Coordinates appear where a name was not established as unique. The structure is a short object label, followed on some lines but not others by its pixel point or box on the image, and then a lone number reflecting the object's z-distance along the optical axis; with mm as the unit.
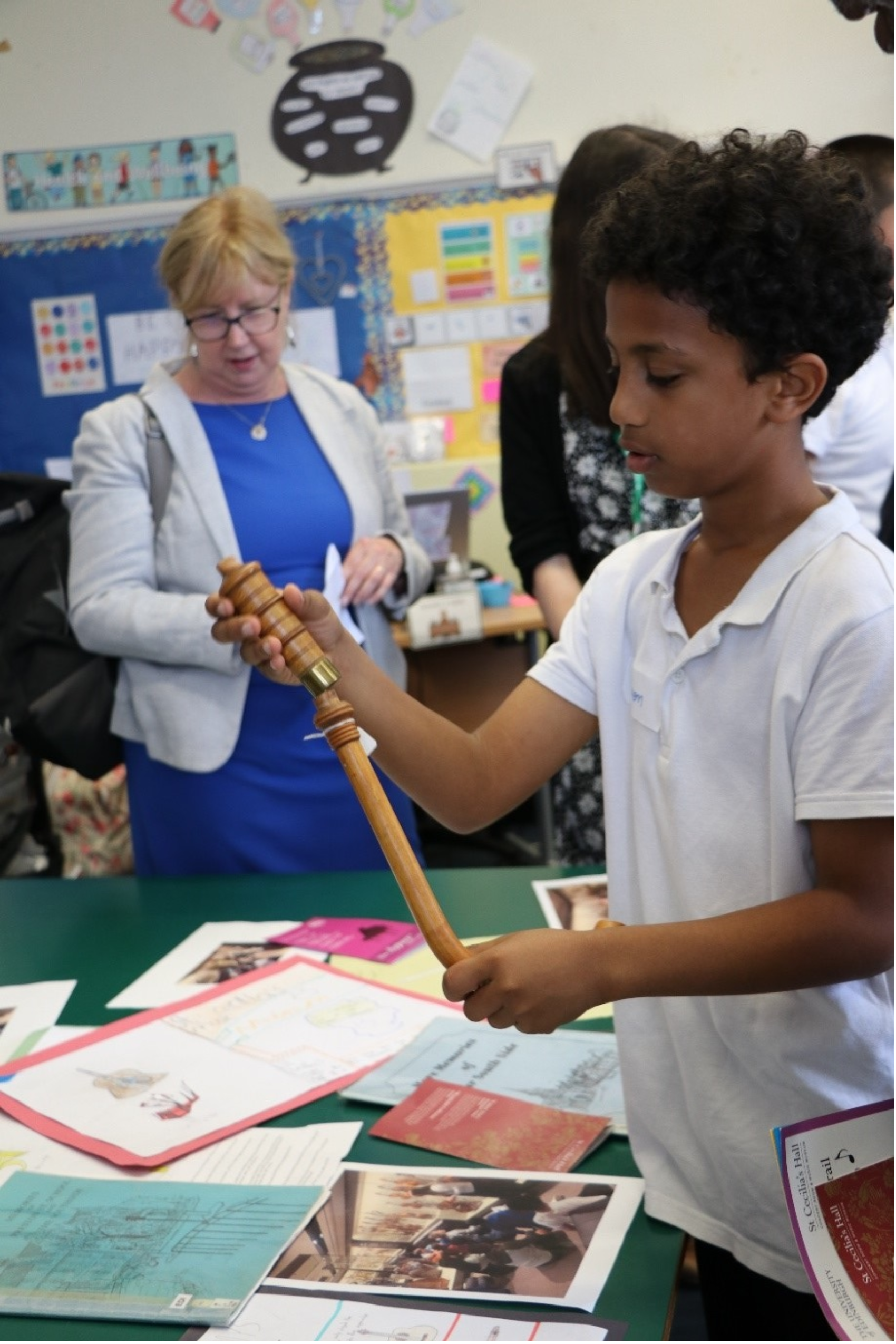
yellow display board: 3561
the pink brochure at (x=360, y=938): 1346
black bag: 1803
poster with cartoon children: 3293
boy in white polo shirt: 791
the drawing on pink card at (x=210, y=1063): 1029
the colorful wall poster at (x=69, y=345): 3602
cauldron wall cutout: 3418
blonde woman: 1685
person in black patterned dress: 1580
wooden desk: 3176
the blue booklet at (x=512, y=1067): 1046
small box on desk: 2922
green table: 1353
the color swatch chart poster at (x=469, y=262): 3570
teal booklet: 820
